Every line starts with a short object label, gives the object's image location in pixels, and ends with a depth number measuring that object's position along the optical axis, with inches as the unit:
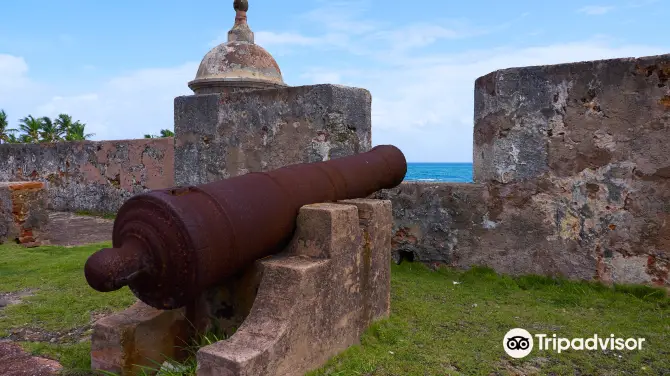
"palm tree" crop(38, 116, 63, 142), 1448.1
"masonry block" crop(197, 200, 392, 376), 94.0
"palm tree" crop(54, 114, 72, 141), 1504.7
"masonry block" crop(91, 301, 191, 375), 110.0
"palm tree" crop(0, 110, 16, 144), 1349.7
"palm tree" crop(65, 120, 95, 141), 1491.3
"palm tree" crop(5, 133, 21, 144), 1346.1
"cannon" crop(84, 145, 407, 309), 88.7
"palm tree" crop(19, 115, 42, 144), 1409.9
